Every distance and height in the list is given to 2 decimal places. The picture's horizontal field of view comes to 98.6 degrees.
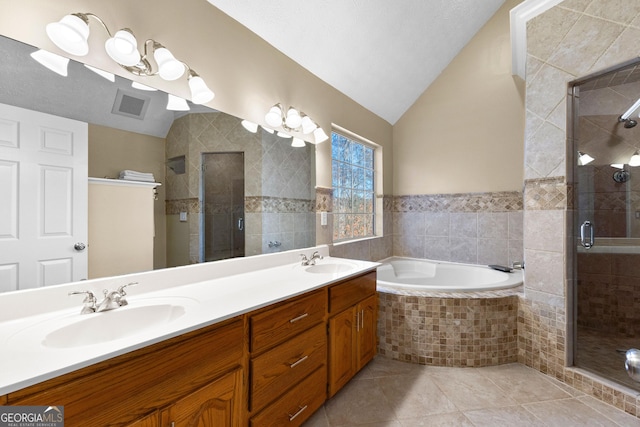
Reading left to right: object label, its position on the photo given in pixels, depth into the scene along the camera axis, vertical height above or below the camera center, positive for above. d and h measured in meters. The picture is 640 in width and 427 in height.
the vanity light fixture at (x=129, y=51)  1.07 +0.73
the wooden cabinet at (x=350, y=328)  1.58 -0.73
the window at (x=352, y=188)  2.87 +0.31
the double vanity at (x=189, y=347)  0.71 -0.43
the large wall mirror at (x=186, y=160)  1.09 +0.32
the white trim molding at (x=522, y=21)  1.91 +1.45
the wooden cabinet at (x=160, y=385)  0.68 -0.49
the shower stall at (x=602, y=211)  1.81 +0.02
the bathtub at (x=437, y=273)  2.75 -0.63
